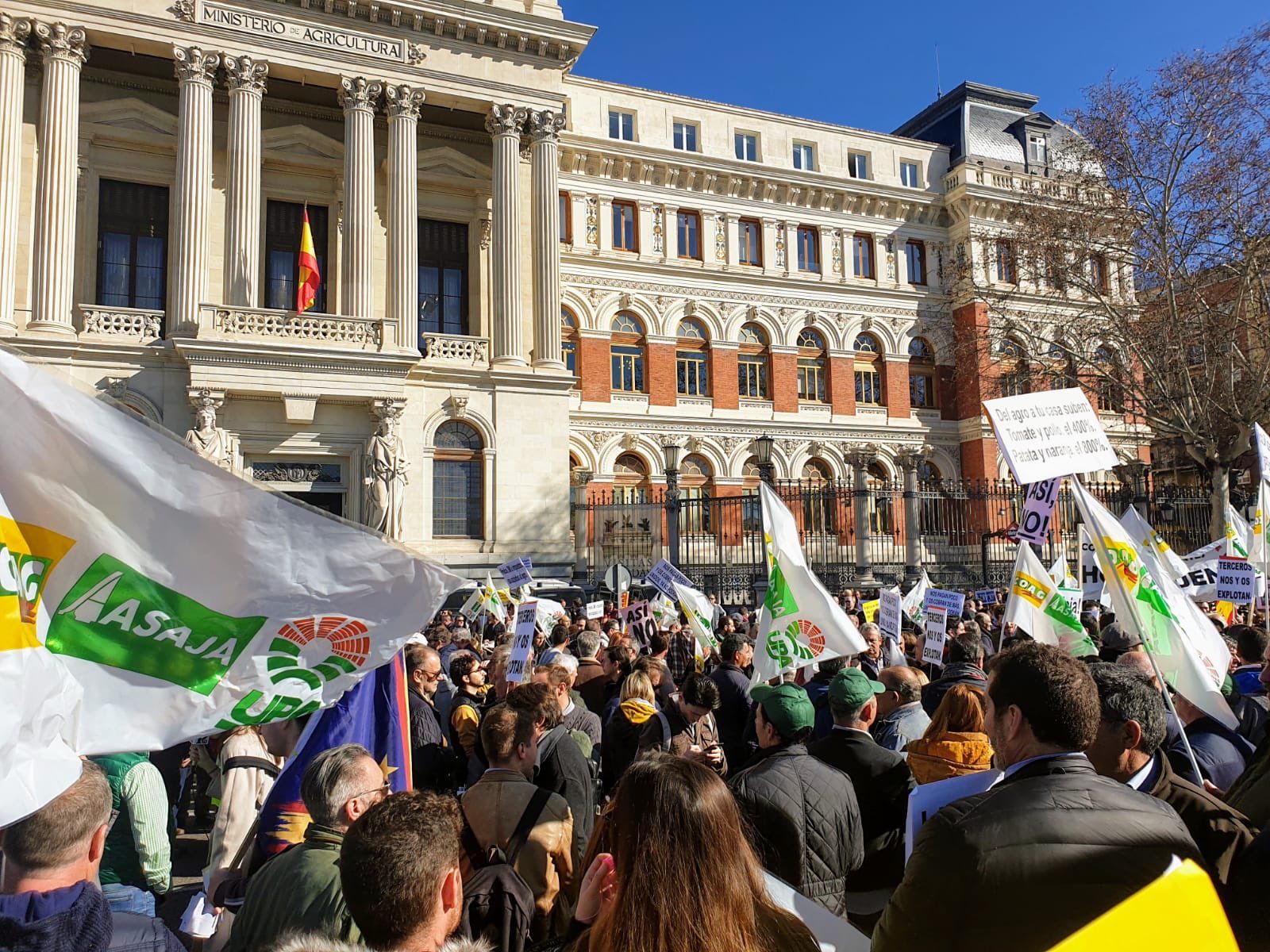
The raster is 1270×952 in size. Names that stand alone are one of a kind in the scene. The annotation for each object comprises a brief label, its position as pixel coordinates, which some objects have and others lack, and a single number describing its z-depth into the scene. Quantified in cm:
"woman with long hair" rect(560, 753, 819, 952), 212
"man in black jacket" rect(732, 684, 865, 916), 354
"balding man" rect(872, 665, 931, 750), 532
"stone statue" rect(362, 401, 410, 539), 2230
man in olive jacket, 289
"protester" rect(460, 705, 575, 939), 384
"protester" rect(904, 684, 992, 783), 409
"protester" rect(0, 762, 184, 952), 239
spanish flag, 2258
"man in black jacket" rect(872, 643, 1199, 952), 214
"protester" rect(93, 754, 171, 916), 412
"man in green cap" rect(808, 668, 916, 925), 420
